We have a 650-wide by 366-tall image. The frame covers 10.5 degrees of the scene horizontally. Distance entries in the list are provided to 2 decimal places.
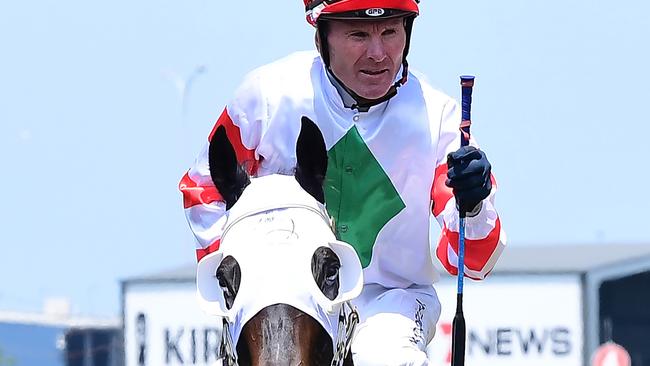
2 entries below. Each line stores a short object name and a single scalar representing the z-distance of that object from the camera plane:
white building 53.00
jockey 11.86
